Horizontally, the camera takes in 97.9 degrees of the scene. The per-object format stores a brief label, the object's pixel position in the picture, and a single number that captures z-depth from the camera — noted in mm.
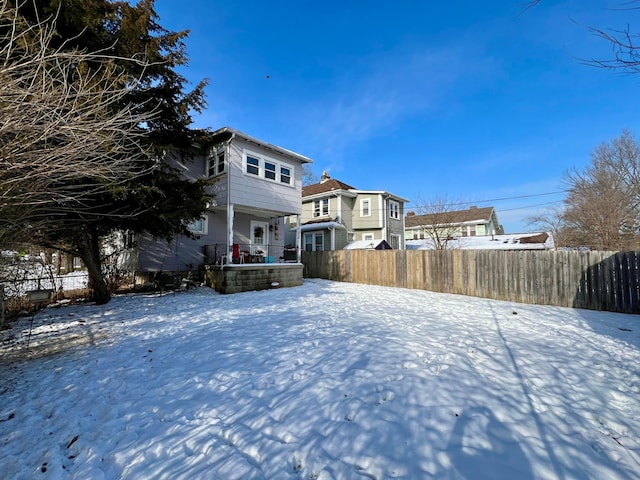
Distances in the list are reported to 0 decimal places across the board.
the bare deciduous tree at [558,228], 20047
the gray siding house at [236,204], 11594
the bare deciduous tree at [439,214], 24325
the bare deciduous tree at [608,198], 17016
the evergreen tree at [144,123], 6473
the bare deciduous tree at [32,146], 2622
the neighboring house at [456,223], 24881
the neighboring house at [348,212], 21922
